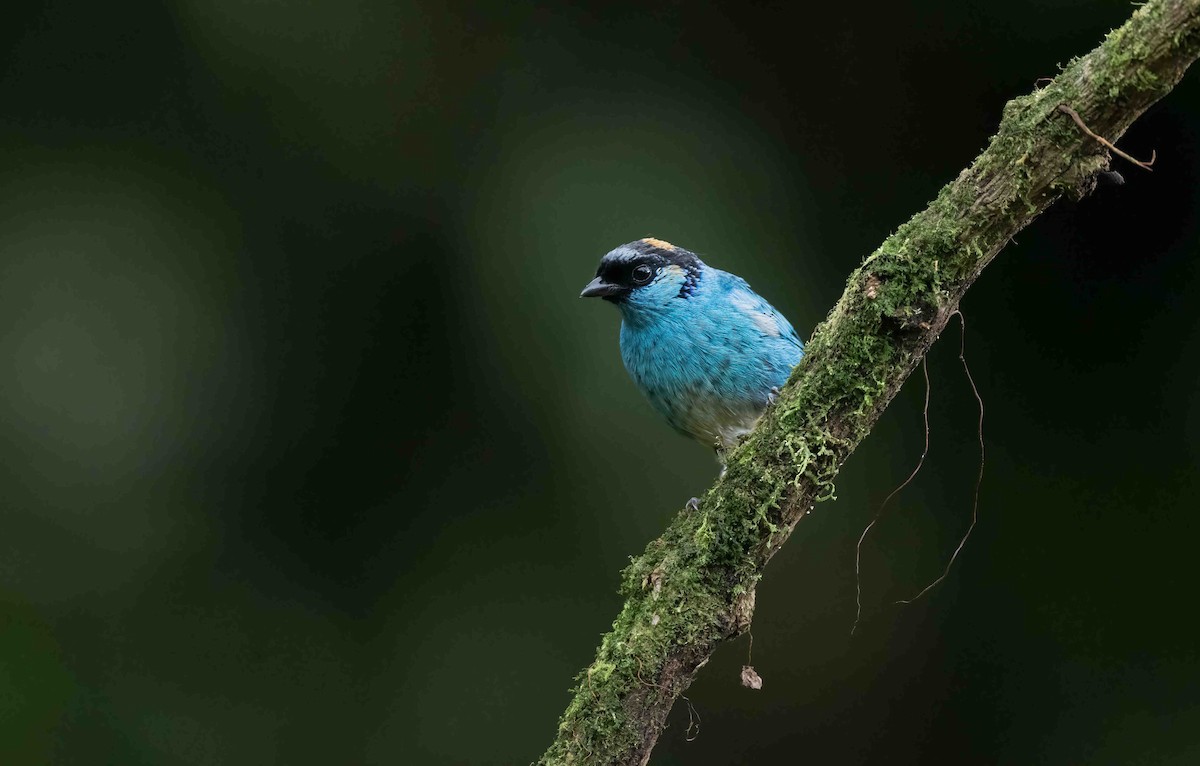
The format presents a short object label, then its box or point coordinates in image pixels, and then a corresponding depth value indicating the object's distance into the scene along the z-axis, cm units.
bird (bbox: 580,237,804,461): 783
